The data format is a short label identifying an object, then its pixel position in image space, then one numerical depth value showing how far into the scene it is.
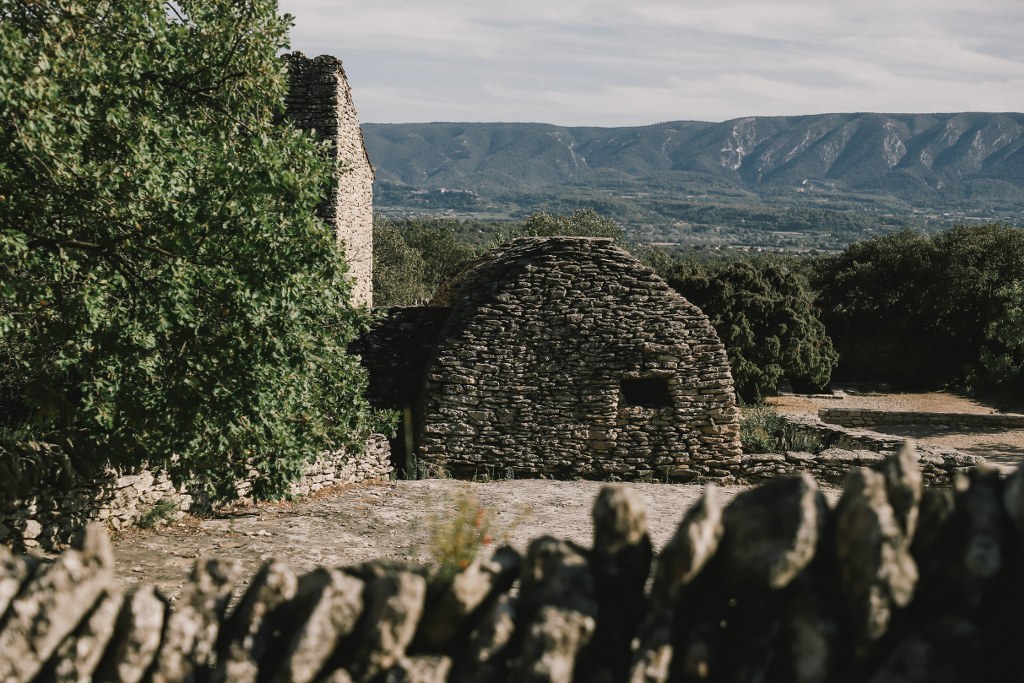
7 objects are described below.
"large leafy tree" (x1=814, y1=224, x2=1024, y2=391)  39.41
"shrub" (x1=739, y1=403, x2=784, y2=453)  18.30
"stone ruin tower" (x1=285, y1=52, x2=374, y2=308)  18.95
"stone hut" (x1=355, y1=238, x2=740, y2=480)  16.59
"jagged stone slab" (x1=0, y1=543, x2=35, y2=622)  3.93
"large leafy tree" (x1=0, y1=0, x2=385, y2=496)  8.12
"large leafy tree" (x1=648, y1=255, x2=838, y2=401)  34.16
